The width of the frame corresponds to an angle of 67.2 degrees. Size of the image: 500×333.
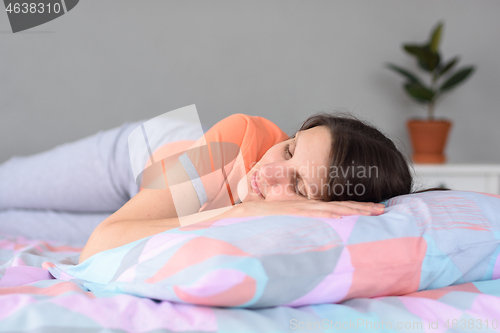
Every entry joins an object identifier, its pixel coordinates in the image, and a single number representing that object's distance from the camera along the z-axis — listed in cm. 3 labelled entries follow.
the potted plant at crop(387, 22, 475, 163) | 204
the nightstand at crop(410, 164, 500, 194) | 201
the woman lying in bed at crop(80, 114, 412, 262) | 71
